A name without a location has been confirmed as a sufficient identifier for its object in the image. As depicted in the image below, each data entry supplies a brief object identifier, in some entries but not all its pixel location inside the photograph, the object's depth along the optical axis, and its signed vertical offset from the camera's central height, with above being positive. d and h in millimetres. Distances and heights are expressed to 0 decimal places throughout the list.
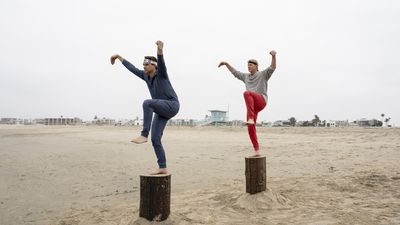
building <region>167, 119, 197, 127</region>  59156 +653
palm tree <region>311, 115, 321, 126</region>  47734 +868
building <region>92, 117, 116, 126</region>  69062 +796
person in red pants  6090 +660
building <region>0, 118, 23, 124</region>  82919 +725
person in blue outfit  4707 +321
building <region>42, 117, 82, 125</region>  74375 +751
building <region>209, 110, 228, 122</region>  59031 +1766
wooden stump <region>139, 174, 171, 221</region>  4848 -1004
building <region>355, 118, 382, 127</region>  45009 +767
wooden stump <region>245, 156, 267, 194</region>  6133 -877
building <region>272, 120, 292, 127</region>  55325 +622
